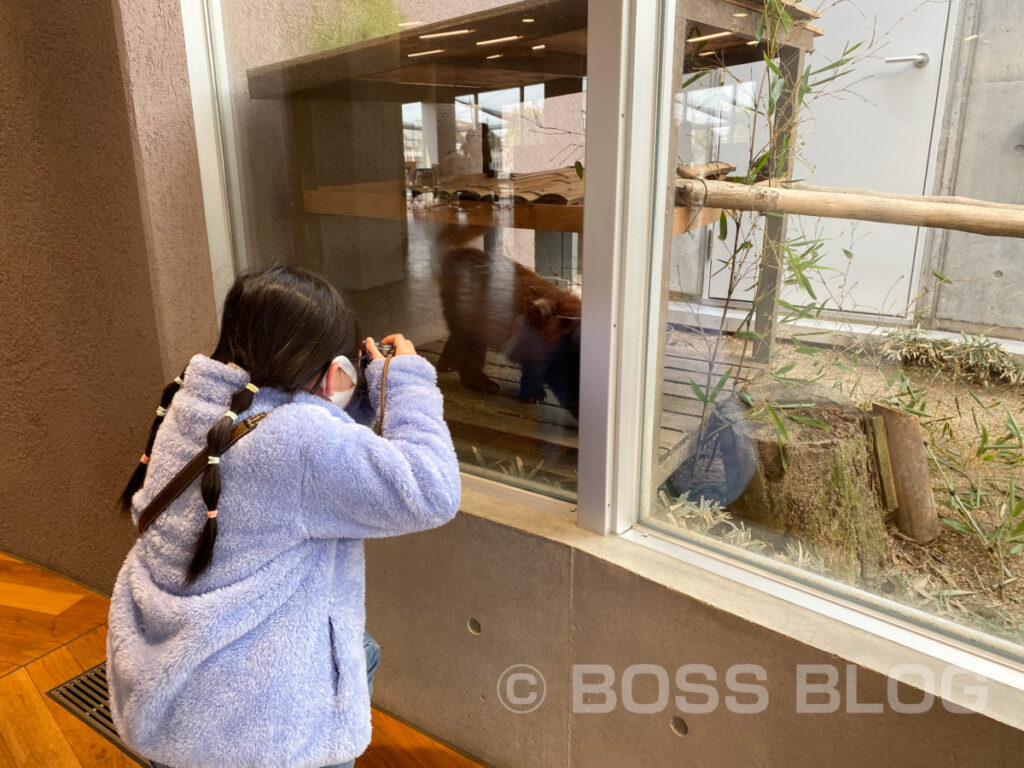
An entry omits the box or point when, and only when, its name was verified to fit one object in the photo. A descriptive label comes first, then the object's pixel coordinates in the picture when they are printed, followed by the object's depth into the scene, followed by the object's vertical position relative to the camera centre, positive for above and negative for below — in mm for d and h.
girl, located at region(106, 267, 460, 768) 895 -439
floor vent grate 1761 -1241
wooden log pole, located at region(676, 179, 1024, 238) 947 -65
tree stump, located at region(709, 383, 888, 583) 1146 -483
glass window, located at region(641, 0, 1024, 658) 962 -207
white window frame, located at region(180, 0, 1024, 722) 1133 -257
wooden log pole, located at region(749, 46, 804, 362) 1087 -106
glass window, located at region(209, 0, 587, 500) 1346 -41
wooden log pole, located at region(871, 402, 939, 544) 1085 -436
